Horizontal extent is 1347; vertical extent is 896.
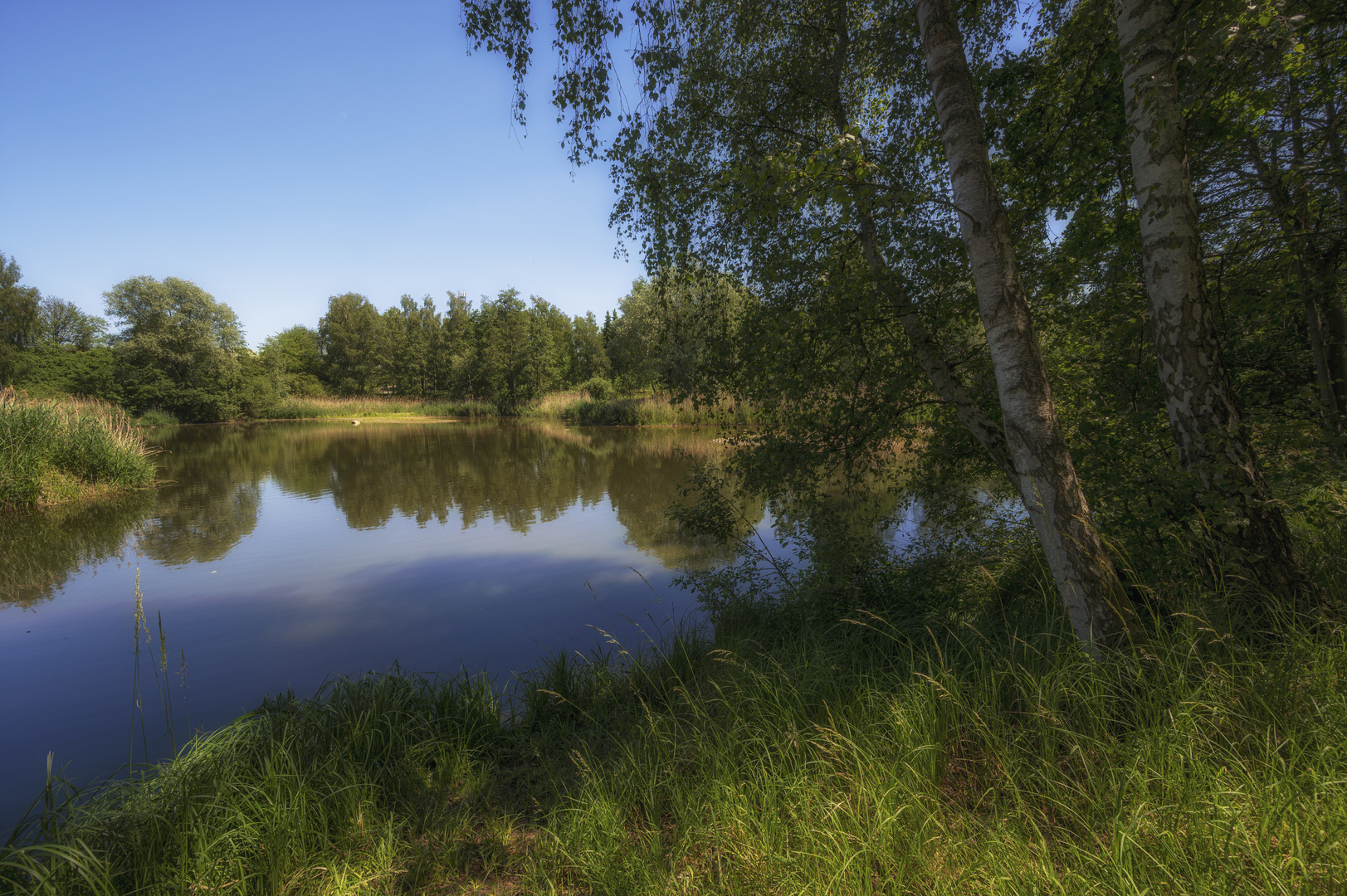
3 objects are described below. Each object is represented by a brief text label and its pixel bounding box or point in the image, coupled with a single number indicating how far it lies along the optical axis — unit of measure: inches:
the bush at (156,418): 1229.1
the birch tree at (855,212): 102.0
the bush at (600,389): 1342.3
